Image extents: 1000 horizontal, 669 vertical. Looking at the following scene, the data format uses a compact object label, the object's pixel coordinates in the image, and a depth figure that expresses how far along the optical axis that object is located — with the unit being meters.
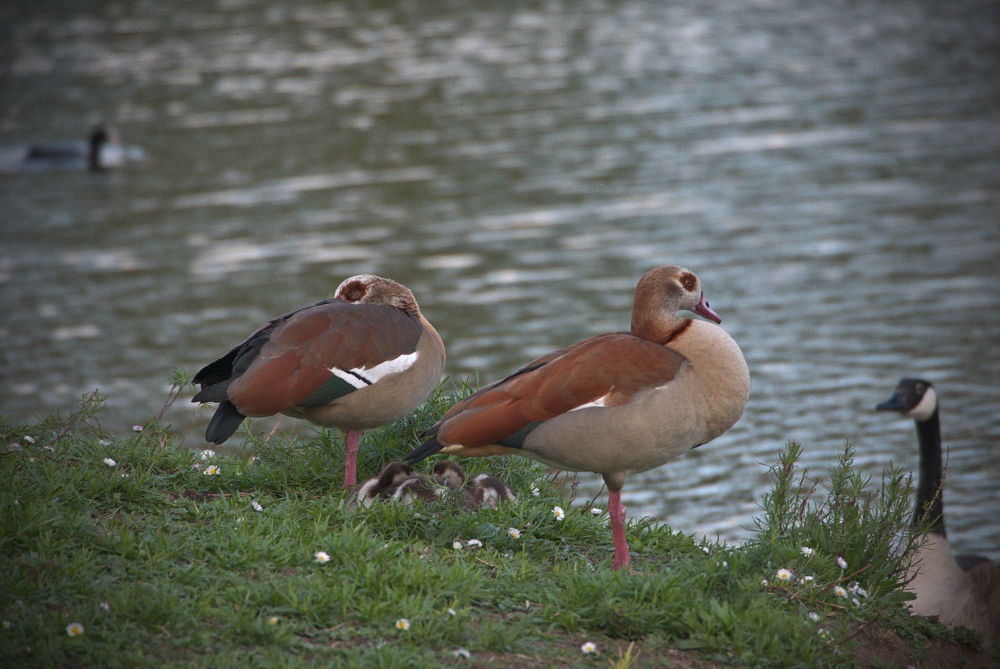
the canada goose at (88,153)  39.19
